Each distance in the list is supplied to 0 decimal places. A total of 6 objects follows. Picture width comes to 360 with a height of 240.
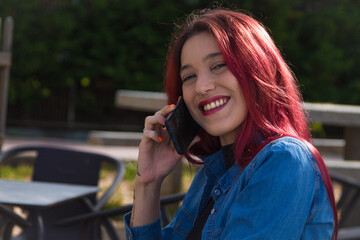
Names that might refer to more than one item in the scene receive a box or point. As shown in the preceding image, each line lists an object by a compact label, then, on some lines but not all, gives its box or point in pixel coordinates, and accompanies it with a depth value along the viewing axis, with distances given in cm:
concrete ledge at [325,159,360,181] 347
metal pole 466
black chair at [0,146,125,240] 254
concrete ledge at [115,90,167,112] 410
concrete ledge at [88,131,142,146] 487
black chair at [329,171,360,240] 249
